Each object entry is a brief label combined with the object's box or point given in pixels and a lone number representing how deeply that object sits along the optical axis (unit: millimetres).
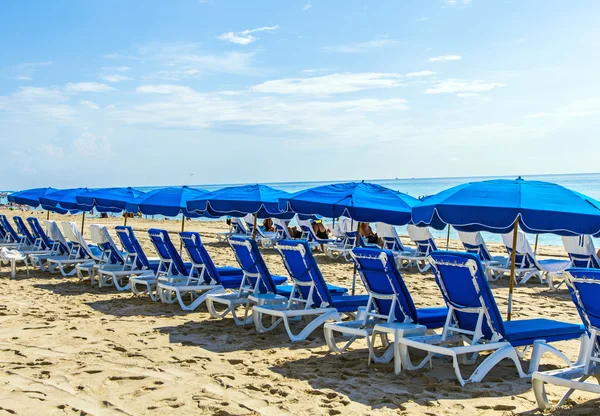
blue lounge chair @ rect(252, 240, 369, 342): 6480
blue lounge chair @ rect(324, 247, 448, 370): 5531
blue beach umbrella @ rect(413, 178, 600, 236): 5496
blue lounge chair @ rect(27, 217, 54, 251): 12211
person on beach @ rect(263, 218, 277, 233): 20266
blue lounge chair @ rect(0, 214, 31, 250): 13502
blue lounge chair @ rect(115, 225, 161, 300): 9266
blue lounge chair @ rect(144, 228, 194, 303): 8531
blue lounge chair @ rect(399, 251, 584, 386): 4969
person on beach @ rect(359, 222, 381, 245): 16297
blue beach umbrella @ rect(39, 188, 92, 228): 13992
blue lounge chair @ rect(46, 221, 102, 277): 10711
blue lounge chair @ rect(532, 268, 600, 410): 4074
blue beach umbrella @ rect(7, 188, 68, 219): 15065
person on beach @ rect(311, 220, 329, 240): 17516
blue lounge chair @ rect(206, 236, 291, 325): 7109
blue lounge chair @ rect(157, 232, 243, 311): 8109
